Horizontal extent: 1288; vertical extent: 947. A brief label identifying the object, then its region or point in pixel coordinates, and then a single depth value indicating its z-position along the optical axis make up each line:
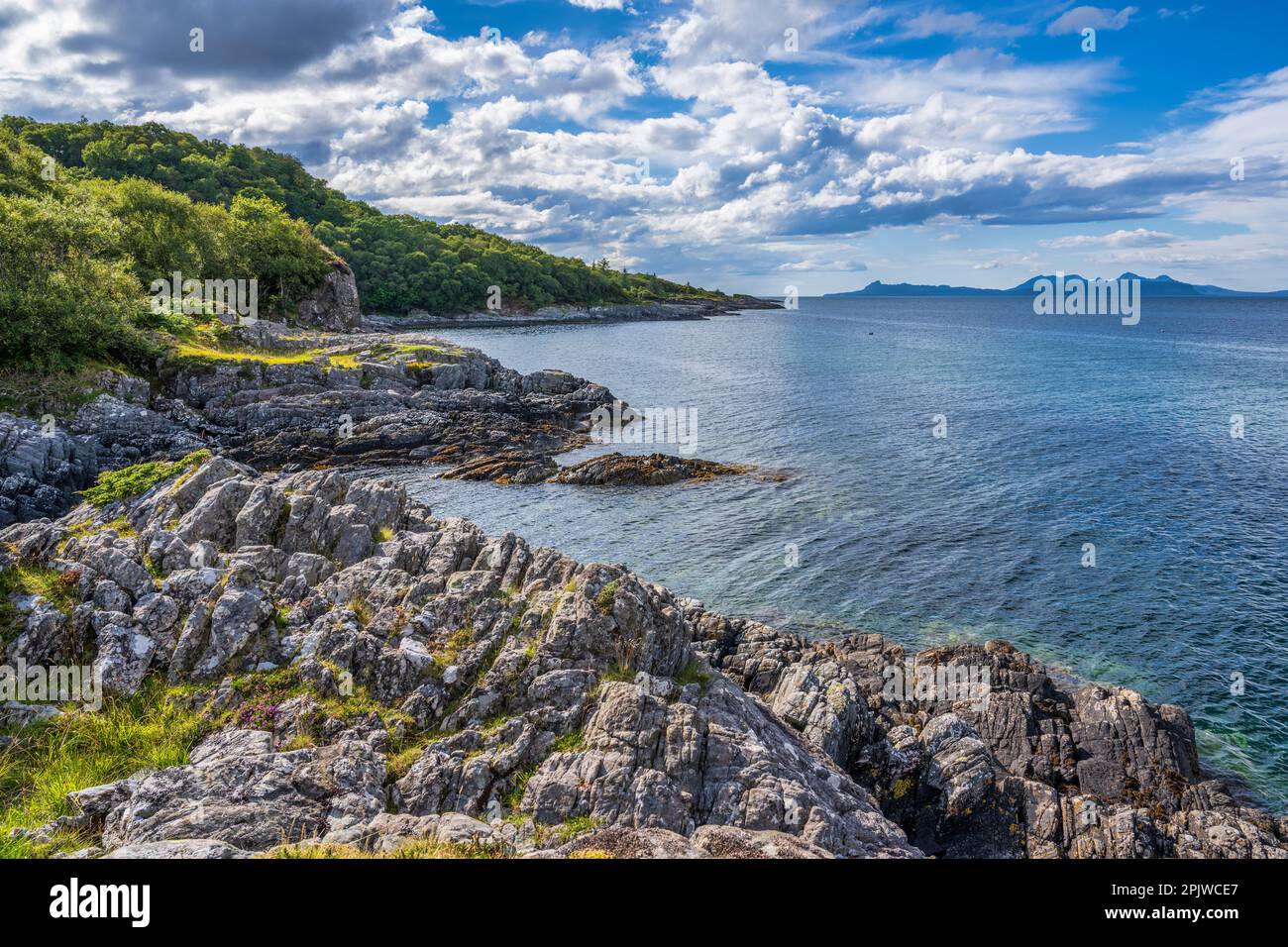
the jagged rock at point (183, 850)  10.01
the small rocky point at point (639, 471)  57.72
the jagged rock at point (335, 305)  115.69
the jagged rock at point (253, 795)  12.55
